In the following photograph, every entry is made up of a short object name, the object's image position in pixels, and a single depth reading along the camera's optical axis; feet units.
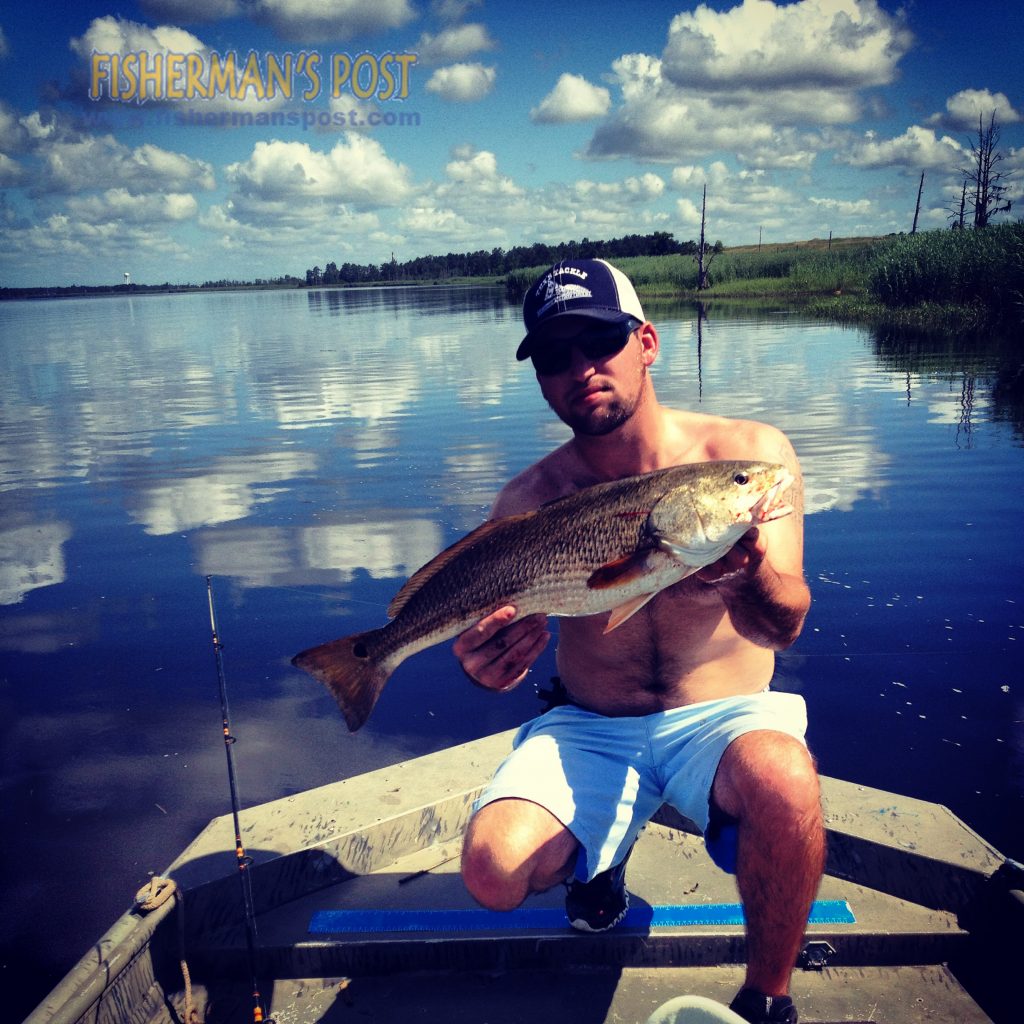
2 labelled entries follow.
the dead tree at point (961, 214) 214.36
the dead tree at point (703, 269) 182.39
